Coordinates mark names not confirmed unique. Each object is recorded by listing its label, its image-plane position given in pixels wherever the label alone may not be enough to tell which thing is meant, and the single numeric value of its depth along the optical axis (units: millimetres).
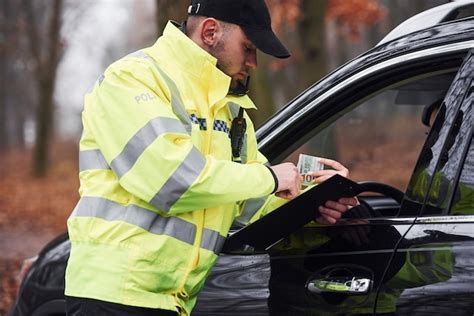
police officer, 4555
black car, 4704
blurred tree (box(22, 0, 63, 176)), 39943
